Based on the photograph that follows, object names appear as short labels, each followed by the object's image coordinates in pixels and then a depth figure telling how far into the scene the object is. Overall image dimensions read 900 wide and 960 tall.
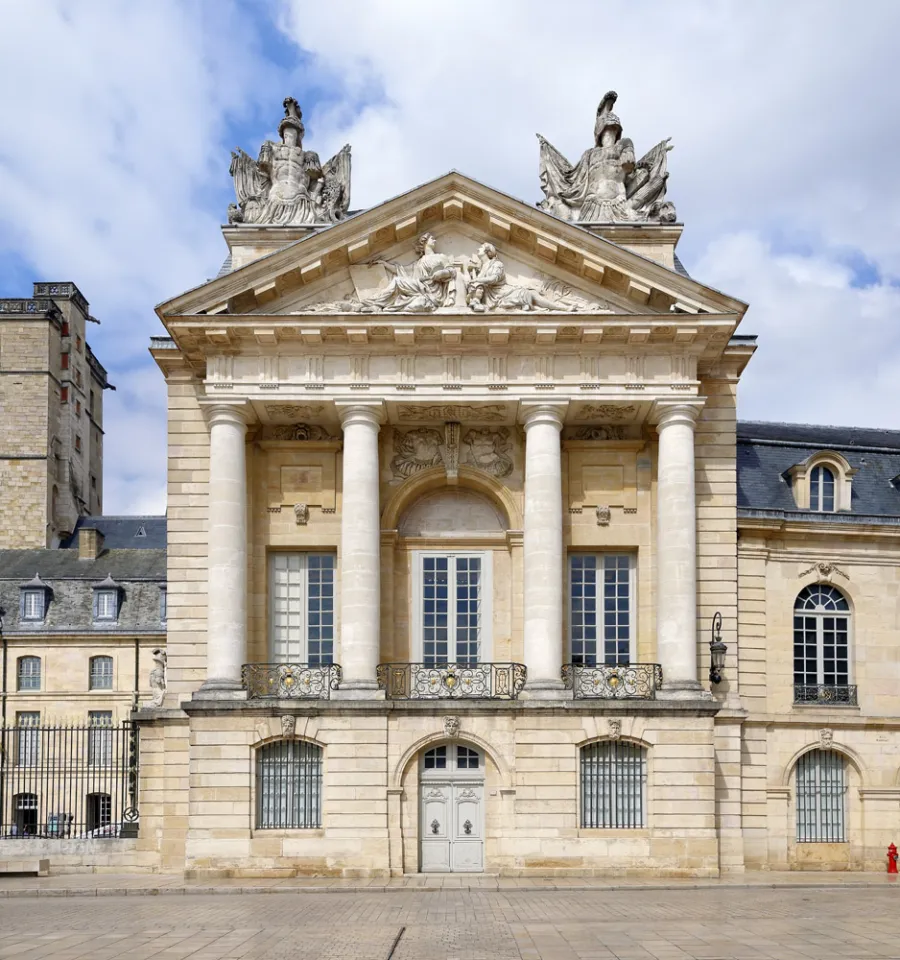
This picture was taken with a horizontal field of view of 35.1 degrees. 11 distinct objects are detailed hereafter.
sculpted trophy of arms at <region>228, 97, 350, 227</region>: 30.48
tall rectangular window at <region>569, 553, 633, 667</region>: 29.16
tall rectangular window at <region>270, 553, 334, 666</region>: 29.22
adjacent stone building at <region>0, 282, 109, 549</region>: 70.81
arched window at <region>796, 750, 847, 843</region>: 29.72
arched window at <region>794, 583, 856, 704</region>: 30.34
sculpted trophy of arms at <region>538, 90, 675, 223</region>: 30.48
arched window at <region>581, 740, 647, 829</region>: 27.30
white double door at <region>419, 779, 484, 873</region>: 27.52
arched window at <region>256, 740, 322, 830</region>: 27.33
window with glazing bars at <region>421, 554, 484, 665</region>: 29.23
